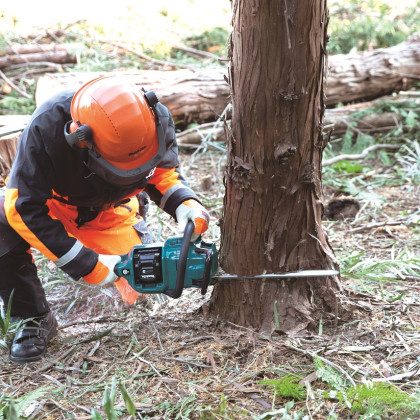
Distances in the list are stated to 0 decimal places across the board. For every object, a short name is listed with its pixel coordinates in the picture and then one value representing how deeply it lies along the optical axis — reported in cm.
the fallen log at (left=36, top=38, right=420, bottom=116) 539
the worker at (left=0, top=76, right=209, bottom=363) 230
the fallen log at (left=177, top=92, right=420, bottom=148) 561
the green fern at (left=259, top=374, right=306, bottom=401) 204
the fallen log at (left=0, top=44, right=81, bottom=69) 727
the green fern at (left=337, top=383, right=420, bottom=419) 187
